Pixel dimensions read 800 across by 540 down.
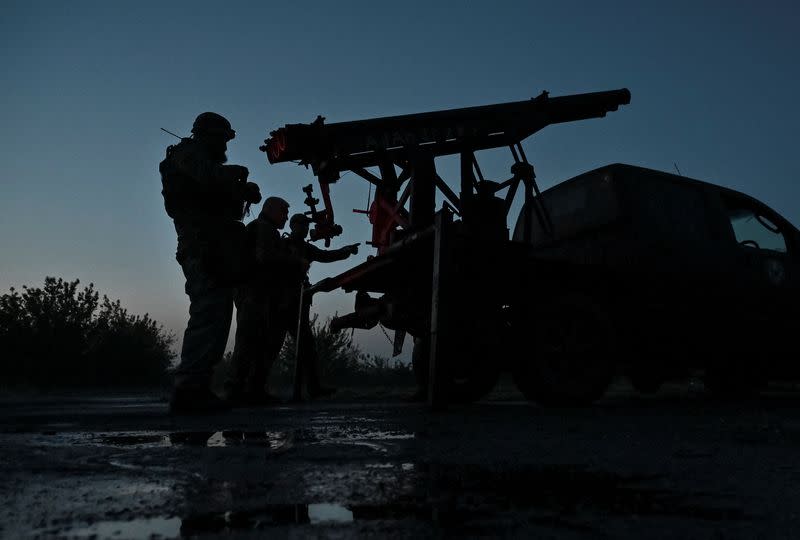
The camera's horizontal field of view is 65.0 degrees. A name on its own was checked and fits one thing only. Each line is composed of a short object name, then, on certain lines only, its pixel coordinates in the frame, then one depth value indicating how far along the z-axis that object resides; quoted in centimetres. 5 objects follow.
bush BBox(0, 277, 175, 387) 1230
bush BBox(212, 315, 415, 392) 1252
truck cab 495
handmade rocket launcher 437
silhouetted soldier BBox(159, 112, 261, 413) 416
